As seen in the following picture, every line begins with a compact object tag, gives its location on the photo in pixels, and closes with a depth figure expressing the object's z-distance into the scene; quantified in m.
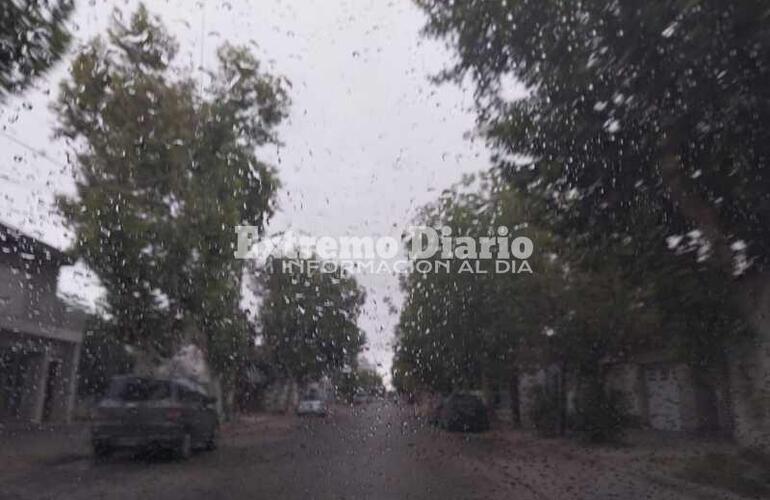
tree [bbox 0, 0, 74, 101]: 4.06
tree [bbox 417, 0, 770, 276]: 5.07
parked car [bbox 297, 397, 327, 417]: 25.05
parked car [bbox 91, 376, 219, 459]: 10.24
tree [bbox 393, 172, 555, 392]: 15.57
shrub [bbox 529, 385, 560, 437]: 18.05
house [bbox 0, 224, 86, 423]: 13.63
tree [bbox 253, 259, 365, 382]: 15.34
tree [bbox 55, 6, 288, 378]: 11.45
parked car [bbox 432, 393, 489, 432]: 19.41
